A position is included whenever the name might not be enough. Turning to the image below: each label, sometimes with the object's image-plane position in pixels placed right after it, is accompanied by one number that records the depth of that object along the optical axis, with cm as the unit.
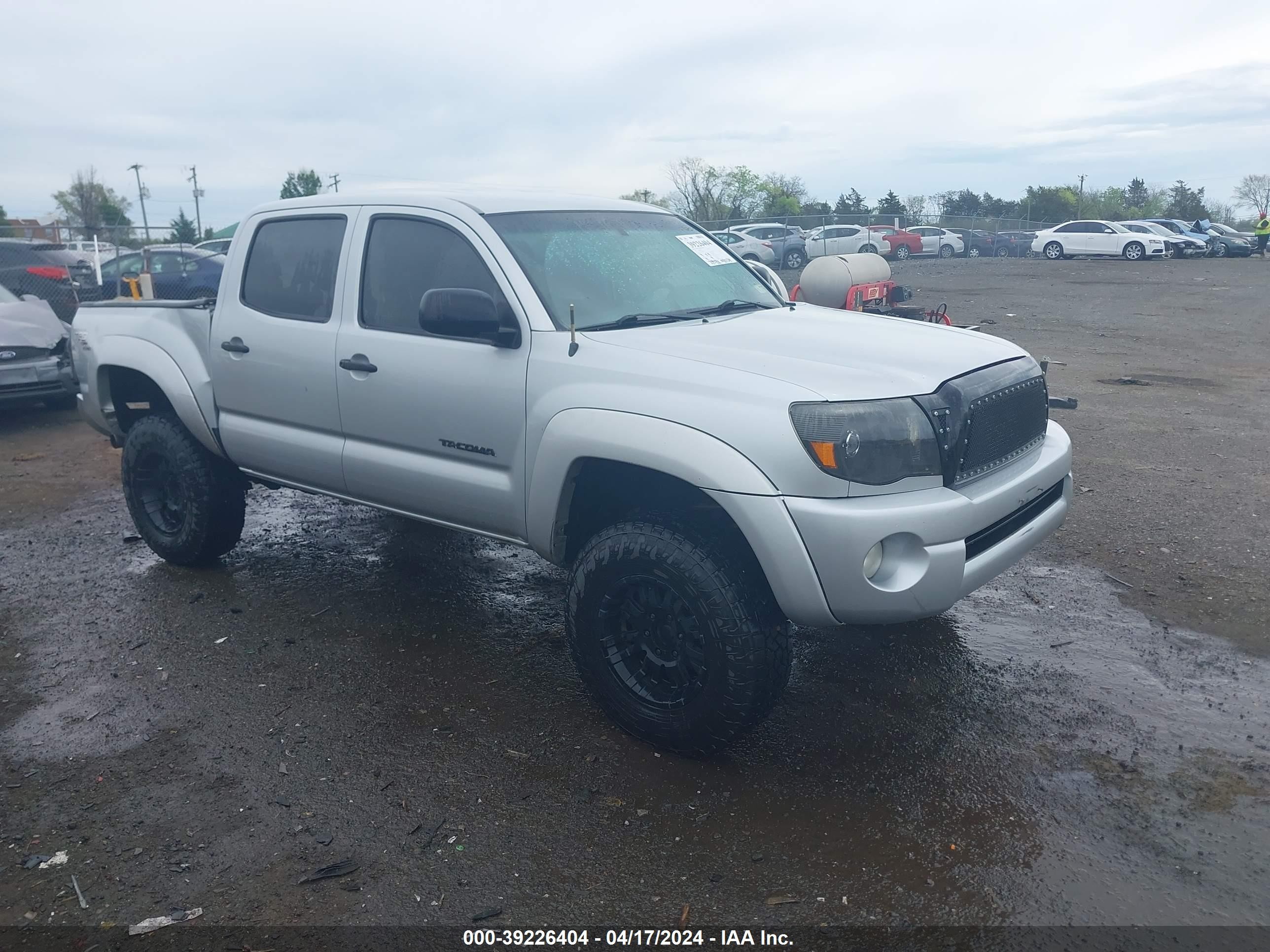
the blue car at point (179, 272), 1669
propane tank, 1012
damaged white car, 938
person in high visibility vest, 3397
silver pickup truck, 313
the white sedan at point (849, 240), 2727
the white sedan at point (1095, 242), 3108
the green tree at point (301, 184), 6606
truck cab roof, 420
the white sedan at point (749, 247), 2756
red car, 3484
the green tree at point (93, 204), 7406
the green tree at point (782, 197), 6050
